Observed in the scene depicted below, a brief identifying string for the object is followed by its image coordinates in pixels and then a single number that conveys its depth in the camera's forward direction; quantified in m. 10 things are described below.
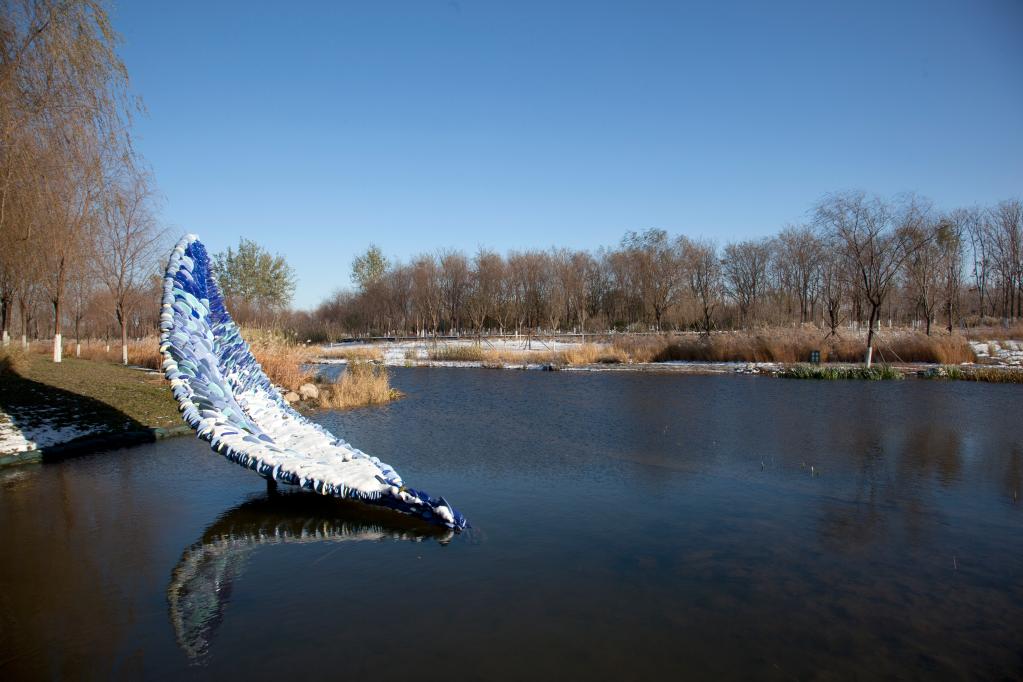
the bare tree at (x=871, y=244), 28.47
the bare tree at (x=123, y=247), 24.73
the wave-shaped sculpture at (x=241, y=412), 7.41
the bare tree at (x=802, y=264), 55.84
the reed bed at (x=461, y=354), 37.22
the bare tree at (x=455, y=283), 67.94
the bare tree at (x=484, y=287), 65.81
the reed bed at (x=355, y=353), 37.46
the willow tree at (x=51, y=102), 9.71
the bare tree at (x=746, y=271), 63.69
